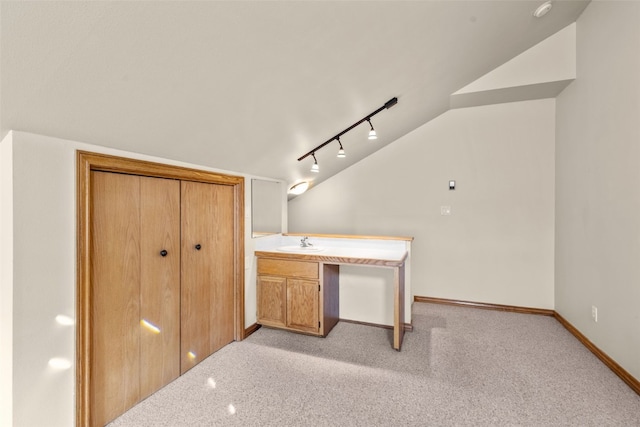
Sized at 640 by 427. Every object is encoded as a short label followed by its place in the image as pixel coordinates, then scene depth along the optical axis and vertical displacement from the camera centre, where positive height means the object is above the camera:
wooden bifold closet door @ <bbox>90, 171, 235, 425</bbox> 1.69 -0.50
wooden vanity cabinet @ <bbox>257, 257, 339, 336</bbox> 2.79 -0.85
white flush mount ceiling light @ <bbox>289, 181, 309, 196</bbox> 4.04 +0.33
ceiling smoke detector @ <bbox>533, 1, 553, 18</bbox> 2.21 +1.58
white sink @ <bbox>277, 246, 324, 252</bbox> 3.13 -0.42
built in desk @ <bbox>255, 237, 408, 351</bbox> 2.57 -0.55
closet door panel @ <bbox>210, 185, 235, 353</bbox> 2.54 -0.54
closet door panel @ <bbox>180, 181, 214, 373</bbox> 2.24 -0.48
